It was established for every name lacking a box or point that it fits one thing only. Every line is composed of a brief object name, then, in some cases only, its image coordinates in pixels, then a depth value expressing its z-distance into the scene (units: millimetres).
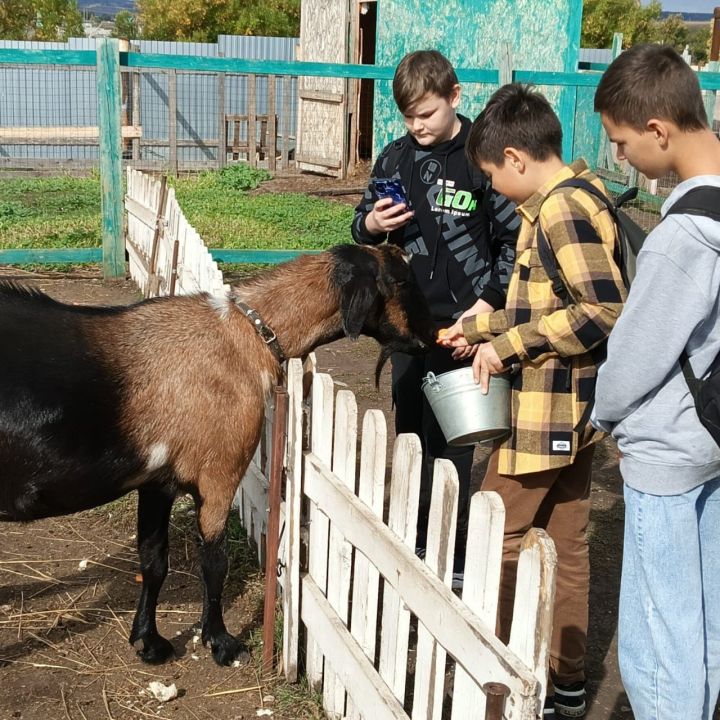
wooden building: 12461
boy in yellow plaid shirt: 2693
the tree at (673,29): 54953
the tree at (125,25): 43975
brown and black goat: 3150
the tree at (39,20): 34688
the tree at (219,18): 33500
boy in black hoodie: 3666
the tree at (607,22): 40147
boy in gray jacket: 2082
